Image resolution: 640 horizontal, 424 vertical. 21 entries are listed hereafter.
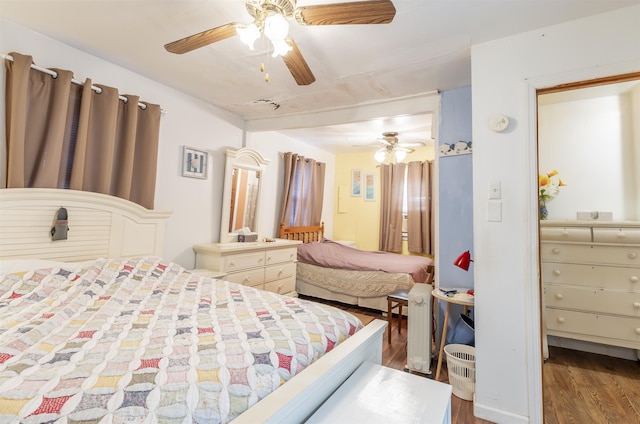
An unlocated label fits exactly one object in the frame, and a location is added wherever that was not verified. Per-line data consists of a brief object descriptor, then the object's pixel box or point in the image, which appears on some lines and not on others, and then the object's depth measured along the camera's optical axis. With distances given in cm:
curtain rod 183
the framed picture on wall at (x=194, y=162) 294
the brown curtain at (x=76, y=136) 184
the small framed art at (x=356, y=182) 569
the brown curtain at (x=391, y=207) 510
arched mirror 332
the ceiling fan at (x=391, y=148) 418
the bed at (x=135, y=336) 78
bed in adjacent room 339
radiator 230
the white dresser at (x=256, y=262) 289
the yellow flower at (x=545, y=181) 263
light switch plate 183
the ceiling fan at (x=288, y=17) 123
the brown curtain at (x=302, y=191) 439
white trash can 197
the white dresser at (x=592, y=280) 231
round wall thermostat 180
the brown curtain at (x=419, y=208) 479
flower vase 273
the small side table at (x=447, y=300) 198
